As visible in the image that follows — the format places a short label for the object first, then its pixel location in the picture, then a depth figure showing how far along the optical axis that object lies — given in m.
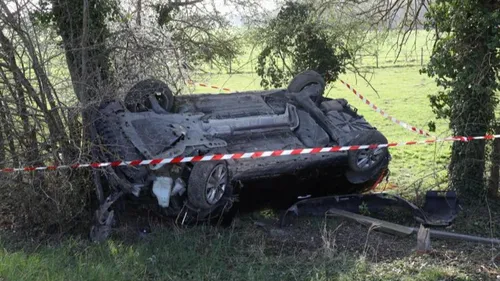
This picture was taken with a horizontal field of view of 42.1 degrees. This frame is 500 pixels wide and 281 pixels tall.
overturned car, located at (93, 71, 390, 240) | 7.52
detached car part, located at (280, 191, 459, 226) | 8.35
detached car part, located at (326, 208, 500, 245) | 7.11
